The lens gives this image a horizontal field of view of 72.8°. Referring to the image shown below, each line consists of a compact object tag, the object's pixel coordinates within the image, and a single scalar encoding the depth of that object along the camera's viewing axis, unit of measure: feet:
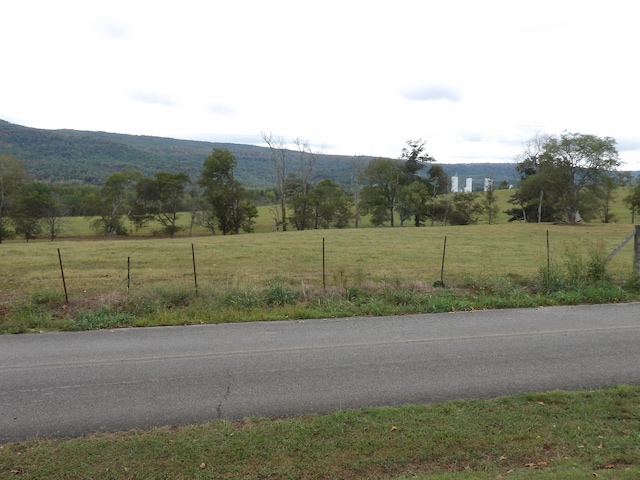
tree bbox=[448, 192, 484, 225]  214.69
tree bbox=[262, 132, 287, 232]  187.35
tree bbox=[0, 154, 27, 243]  158.71
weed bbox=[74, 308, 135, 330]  25.82
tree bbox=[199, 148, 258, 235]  175.94
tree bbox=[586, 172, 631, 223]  134.41
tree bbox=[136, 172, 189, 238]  181.68
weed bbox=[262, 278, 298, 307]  29.91
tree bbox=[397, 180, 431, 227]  201.57
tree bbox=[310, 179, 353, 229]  195.21
